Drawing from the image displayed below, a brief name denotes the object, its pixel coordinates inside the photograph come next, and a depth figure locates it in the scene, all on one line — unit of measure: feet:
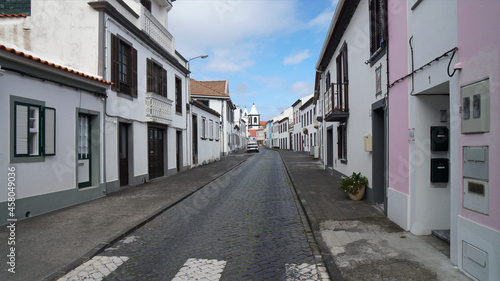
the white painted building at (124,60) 30.81
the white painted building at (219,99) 107.96
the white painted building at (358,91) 24.40
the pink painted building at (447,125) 10.93
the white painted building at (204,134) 66.11
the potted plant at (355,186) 27.30
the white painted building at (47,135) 20.40
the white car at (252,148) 146.61
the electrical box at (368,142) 25.61
